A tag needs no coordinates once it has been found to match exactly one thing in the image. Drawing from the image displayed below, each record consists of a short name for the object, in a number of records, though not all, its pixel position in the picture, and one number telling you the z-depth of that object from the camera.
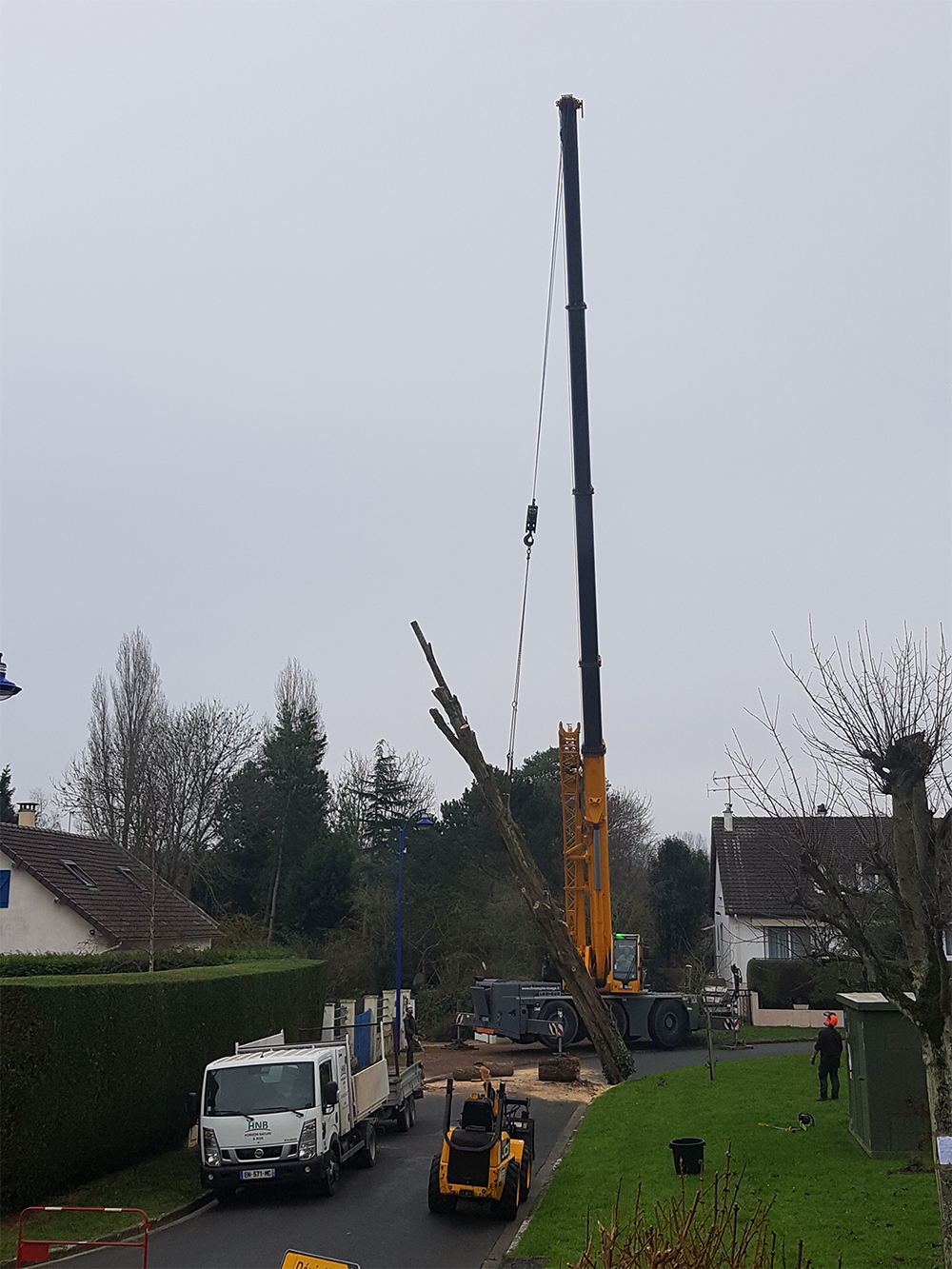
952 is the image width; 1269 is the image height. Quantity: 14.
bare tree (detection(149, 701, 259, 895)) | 45.25
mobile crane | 23.12
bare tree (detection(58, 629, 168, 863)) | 45.56
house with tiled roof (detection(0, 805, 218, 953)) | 27.25
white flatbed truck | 14.75
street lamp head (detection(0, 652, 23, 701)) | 10.59
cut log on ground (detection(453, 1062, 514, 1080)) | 26.72
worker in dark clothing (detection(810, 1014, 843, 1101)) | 19.41
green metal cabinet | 14.25
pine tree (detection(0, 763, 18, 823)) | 54.69
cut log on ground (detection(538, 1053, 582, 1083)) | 25.75
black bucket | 13.63
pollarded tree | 9.16
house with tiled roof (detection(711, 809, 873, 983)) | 40.53
